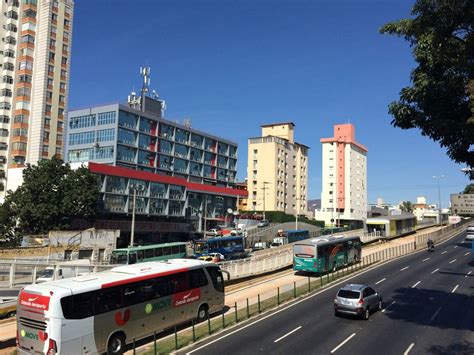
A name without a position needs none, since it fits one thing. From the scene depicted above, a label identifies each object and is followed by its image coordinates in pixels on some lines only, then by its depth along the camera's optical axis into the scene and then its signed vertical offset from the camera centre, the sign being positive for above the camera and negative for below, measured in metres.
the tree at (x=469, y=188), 126.24 +9.59
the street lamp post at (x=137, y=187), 77.01 +4.57
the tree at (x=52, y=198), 59.06 +1.77
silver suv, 23.94 -4.69
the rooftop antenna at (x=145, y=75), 101.43 +32.82
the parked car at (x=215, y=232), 87.59 -3.78
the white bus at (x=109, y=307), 17.03 -4.22
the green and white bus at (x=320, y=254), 40.16 -3.60
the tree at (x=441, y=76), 14.79 +5.40
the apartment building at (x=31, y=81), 91.81 +27.68
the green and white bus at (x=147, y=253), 45.91 -4.52
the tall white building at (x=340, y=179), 133.25 +11.76
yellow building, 123.88 +12.96
